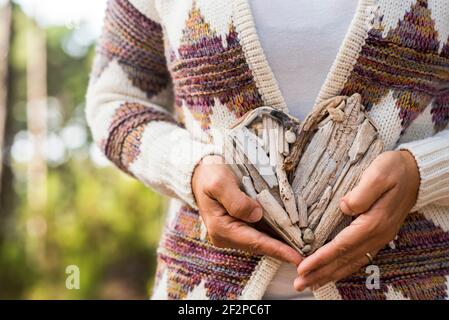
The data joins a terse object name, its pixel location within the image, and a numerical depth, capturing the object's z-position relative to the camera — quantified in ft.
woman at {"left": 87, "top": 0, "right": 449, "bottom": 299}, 3.25
